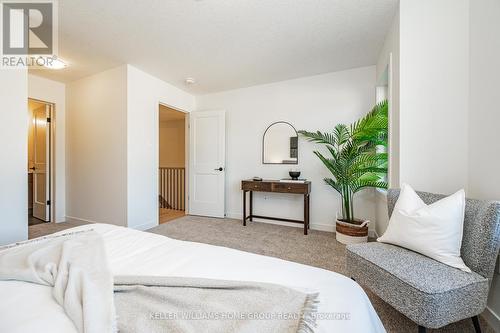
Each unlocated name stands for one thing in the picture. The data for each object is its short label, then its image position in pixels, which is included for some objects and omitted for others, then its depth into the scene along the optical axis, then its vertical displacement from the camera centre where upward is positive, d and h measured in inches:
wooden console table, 122.6 -14.1
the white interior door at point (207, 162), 157.6 +1.7
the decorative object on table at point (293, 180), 127.6 -9.5
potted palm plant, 98.7 +0.6
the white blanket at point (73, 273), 24.6 -15.7
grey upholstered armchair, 42.0 -23.8
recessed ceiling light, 113.0 +53.9
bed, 24.8 -17.8
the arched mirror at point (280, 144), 140.4 +13.2
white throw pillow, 50.5 -15.8
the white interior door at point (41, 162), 145.2 +1.7
